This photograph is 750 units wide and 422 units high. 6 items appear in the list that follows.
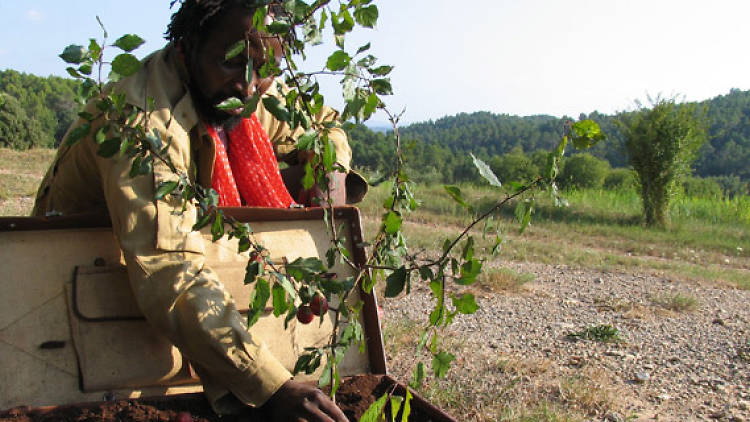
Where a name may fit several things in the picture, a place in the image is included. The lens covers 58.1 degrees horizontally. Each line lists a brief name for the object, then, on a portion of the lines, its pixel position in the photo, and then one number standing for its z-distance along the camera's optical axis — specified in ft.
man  6.17
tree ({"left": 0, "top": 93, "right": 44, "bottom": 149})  76.28
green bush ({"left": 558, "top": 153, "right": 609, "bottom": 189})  102.89
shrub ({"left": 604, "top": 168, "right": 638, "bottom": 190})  118.53
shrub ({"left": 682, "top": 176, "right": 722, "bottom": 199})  96.63
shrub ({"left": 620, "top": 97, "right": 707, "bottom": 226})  37.93
